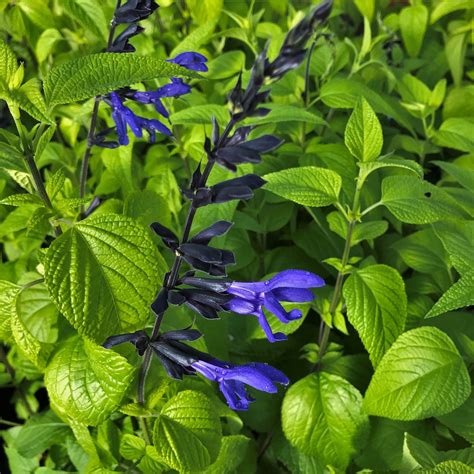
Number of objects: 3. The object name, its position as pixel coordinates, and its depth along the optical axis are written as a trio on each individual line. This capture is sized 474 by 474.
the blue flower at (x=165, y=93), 0.40
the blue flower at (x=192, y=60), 0.40
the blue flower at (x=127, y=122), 0.40
